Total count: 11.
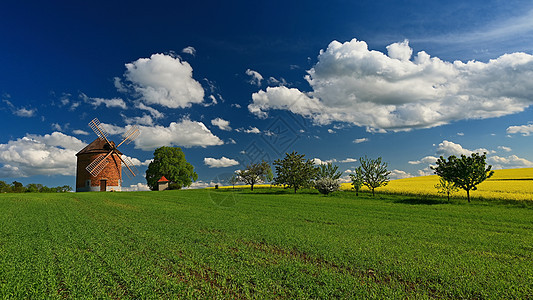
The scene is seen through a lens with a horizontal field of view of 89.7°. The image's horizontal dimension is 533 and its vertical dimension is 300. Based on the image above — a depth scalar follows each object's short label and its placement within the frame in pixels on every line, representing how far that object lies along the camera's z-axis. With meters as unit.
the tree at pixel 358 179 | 39.34
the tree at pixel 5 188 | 53.13
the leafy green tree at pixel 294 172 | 46.19
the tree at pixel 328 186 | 40.91
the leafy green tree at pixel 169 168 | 59.12
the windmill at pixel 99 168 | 49.19
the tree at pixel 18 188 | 53.09
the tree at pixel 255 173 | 52.22
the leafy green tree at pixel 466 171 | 28.56
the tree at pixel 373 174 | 38.41
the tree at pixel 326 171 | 48.56
